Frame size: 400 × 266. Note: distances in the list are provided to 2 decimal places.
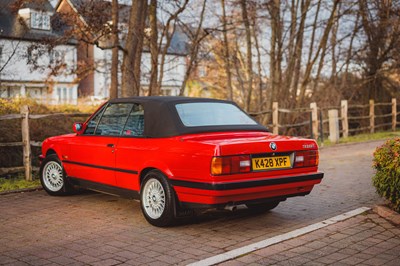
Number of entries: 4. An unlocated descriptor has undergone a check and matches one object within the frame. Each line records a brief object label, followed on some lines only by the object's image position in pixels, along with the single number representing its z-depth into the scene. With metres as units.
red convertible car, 6.21
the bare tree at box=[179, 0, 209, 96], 18.72
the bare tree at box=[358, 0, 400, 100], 26.12
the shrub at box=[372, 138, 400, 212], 6.99
